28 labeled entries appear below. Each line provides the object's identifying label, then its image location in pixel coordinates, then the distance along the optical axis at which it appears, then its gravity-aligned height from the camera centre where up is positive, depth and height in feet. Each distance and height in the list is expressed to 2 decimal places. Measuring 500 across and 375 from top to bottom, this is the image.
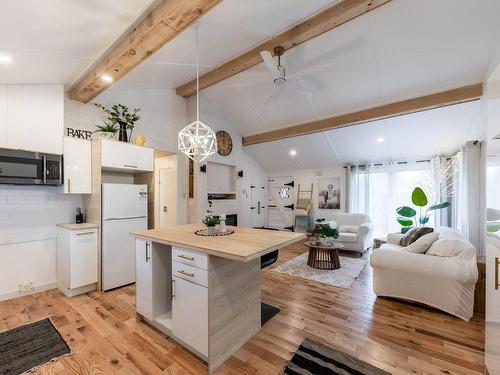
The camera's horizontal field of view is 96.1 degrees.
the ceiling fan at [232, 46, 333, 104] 8.77 +4.79
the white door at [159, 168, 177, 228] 15.44 -0.62
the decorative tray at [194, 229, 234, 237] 7.30 -1.55
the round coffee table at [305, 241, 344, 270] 12.91 -4.11
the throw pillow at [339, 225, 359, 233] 16.98 -3.22
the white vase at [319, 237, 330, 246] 13.44 -3.37
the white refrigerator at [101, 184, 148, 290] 10.12 -1.87
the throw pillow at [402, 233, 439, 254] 8.98 -2.35
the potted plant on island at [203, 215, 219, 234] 7.49 -1.18
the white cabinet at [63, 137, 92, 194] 9.93 +0.98
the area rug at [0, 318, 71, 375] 5.74 -4.53
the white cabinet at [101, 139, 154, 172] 10.30 +1.51
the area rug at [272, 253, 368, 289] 11.12 -4.69
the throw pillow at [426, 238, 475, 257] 8.16 -2.26
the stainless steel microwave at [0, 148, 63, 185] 8.52 +0.80
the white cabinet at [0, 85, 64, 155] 8.93 +2.96
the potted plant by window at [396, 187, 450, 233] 15.05 -1.87
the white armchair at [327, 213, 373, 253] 15.88 -3.42
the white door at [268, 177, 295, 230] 24.18 -1.73
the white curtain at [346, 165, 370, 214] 19.94 -0.13
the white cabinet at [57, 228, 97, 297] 9.48 -3.17
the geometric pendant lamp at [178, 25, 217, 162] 7.54 +1.54
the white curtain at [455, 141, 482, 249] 13.82 -0.36
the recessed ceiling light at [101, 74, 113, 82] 8.75 +4.37
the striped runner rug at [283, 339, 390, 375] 5.46 -4.50
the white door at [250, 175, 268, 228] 23.35 -1.47
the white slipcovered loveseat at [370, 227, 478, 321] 7.75 -3.30
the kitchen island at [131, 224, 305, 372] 5.56 -2.83
